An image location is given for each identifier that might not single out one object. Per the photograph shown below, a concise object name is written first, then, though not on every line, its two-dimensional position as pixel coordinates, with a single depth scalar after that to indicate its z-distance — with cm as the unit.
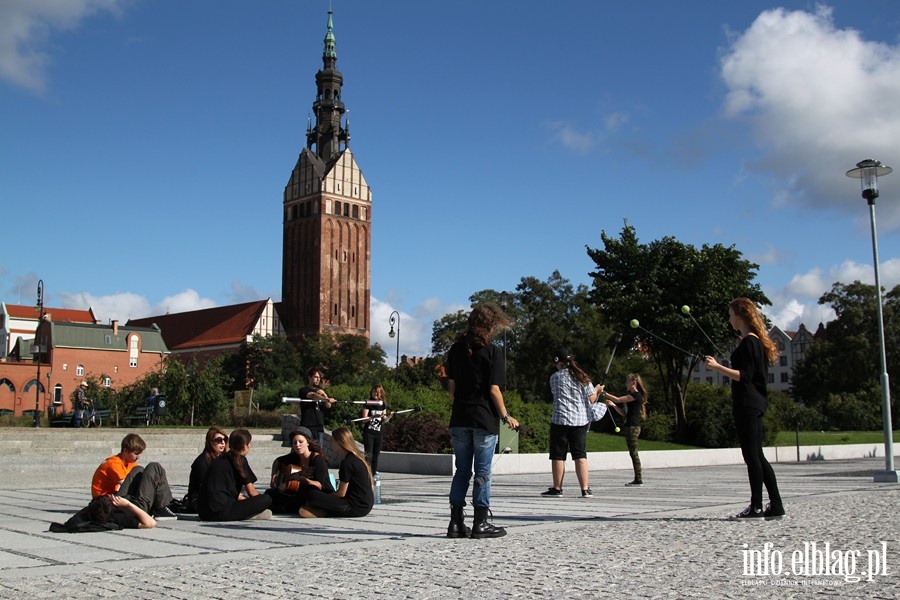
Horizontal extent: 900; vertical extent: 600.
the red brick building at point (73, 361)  8881
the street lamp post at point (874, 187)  1557
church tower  11906
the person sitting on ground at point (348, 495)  934
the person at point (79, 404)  3456
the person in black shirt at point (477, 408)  720
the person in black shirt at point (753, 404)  816
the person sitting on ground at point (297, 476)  976
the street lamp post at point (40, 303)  4491
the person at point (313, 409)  1326
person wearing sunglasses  1008
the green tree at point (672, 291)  3603
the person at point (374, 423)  1272
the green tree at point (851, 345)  7550
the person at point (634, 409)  1365
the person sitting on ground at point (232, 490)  913
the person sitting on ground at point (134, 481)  865
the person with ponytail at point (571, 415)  1170
